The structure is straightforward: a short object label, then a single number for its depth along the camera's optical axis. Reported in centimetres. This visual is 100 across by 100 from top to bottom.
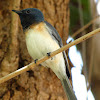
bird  533
